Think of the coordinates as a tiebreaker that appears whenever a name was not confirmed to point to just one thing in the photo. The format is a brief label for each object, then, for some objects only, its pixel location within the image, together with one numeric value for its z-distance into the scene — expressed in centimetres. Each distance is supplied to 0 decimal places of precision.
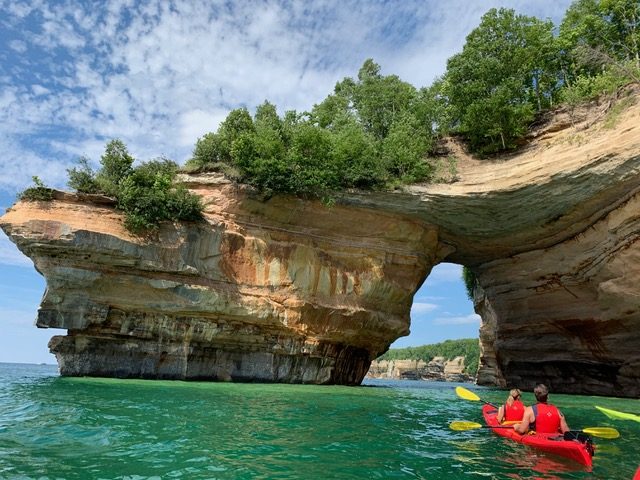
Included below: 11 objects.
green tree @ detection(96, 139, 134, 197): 1953
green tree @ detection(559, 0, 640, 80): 2123
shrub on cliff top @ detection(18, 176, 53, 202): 1792
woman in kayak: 907
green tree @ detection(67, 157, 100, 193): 1911
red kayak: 661
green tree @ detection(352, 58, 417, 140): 2541
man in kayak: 782
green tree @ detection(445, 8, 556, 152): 1983
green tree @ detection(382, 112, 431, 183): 1983
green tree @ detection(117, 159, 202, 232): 1855
